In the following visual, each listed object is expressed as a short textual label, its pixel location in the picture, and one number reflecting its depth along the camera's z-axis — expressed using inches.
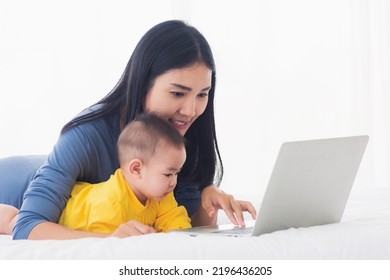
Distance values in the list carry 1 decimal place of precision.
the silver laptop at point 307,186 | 76.1
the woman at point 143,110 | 85.3
